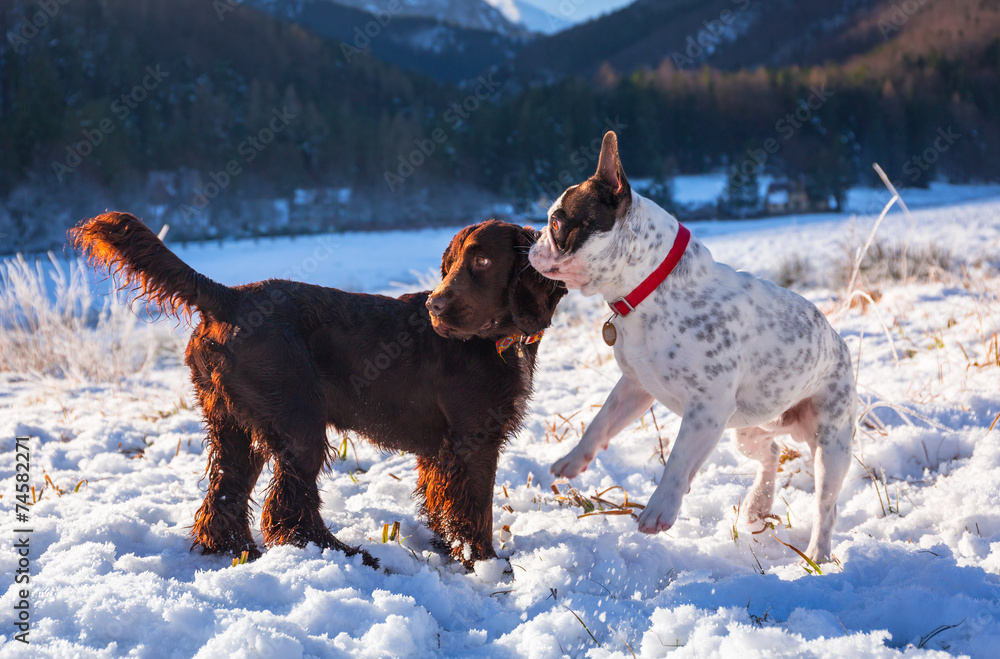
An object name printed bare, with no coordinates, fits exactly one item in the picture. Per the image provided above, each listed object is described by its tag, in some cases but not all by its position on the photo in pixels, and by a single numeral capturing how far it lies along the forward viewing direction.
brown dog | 2.44
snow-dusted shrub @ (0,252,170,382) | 6.57
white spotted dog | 2.36
